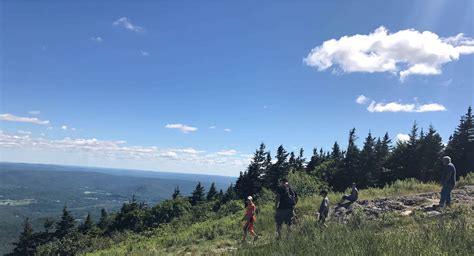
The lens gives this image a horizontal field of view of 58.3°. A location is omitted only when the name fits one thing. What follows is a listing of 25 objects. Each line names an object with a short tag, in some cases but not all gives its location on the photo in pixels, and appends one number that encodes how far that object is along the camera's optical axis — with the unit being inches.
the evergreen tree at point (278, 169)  3213.6
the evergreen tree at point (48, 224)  3004.2
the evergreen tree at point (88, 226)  2826.8
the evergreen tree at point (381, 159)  2316.7
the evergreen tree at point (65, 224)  2962.6
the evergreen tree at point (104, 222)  3076.5
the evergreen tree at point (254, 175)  3304.6
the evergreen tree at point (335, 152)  3382.4
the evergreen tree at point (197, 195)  3198.8
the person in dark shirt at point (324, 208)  553.9
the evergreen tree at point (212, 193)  3339.6
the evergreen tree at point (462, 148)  2055.9
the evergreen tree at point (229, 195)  2901.1
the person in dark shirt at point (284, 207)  528.4
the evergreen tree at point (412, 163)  2185.0
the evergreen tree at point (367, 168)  2365.5
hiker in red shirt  577.3
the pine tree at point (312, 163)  3334.2
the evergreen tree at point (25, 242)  2849.4
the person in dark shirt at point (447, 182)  528.1
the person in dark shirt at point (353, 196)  707.1
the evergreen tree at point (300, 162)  3455.5
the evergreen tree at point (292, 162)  3382.1
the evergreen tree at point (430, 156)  2154.5
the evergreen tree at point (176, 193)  3446.1
